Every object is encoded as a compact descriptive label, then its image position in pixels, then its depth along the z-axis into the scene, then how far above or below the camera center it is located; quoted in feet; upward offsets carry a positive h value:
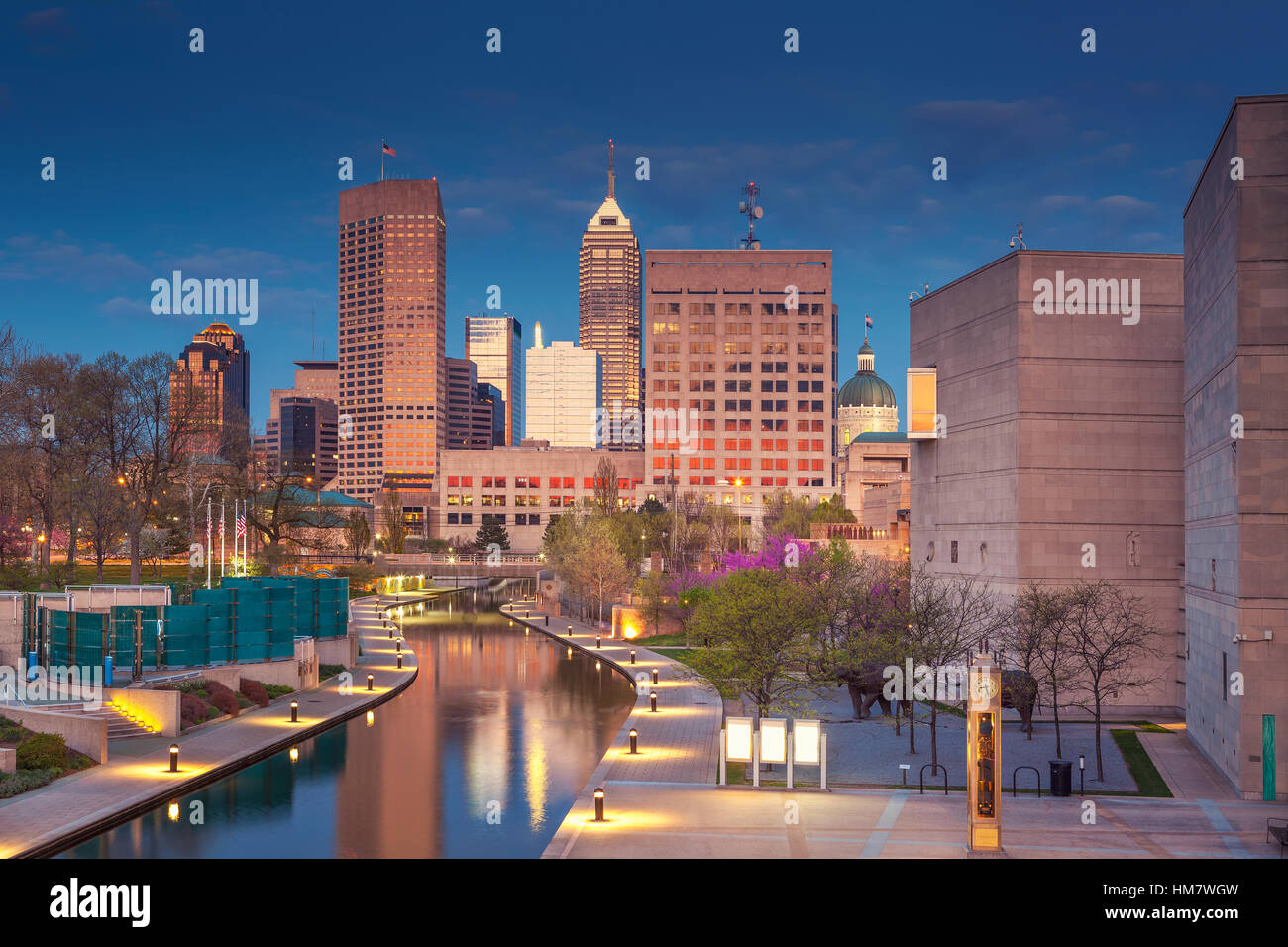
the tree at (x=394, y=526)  508.12 -3.42
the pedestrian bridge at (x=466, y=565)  472.44 -21.63
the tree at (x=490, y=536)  529.04 -9.13
